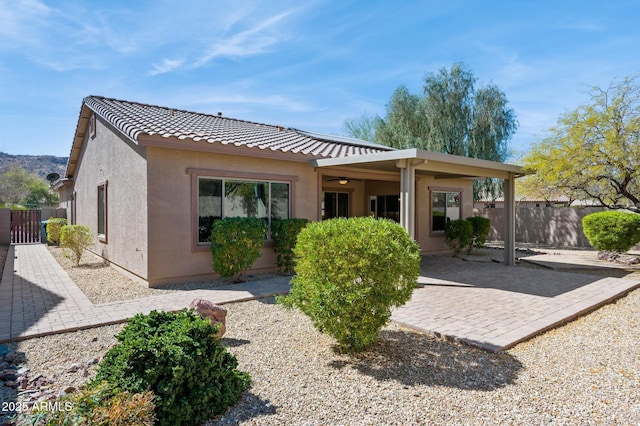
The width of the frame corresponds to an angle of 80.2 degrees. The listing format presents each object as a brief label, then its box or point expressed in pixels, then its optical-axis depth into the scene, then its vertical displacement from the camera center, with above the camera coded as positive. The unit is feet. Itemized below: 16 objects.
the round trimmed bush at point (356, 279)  13.82 -2.43
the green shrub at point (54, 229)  55.21 -1.85
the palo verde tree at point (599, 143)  38.27 +7.20
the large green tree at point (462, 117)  75.46 +19.16
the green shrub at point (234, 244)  27.55 -2.18
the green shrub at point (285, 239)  31.40 -2.03
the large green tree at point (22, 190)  129.39 +9.48
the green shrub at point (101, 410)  7.99 -4.24
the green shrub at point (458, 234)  45.06 -2.50
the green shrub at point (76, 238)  36.88 -2.14
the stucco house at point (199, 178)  27.55 +3.19
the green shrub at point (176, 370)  9.58 -4.06
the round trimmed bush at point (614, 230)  41.98 -2.07
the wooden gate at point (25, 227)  61.21 -1.66
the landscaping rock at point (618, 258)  41.01 -5.15
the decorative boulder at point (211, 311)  16.01 -4.08
